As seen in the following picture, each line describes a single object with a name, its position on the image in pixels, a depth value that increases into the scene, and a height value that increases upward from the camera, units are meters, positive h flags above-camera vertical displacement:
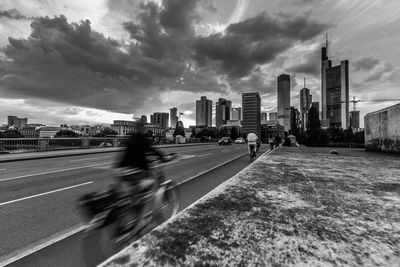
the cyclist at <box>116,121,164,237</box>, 3.38 -0.57
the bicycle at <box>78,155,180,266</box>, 2.85 -1.27
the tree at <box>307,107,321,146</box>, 52.75 +2.07
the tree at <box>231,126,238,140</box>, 118.81 +0.42
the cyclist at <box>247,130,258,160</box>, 12.88 -0.33
